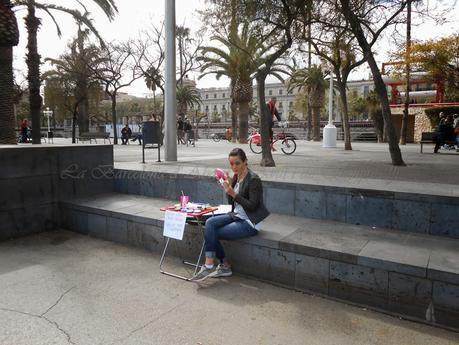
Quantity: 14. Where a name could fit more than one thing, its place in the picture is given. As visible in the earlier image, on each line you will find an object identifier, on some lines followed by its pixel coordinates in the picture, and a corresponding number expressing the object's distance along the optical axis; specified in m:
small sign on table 4.68
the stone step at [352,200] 4.60
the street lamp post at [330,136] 18.53
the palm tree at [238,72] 25.23
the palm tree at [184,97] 36.53
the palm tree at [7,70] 12.50
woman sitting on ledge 4.48
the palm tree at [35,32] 15.00
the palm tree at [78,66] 29.08
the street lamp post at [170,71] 10.12
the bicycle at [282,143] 14.15
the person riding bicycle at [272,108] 12.72
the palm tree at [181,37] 27.40
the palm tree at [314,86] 31.22
